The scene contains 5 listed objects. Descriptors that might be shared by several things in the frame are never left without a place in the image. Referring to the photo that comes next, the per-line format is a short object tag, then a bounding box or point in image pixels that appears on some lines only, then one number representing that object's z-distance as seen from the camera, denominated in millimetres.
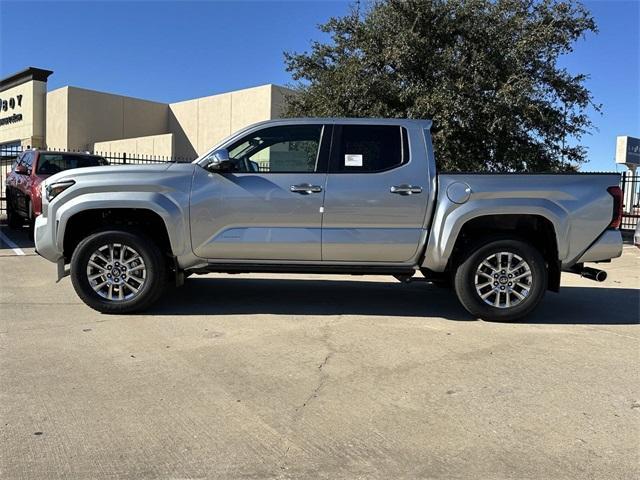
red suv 10445
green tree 12398
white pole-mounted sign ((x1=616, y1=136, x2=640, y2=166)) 23109
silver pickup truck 5484
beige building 32250
